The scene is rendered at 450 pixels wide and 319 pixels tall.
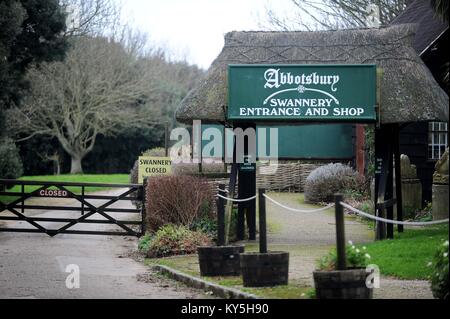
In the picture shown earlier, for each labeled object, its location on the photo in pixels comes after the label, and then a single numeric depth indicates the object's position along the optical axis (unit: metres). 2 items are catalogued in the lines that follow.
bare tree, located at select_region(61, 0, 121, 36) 38.56
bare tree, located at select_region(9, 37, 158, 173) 47.69
